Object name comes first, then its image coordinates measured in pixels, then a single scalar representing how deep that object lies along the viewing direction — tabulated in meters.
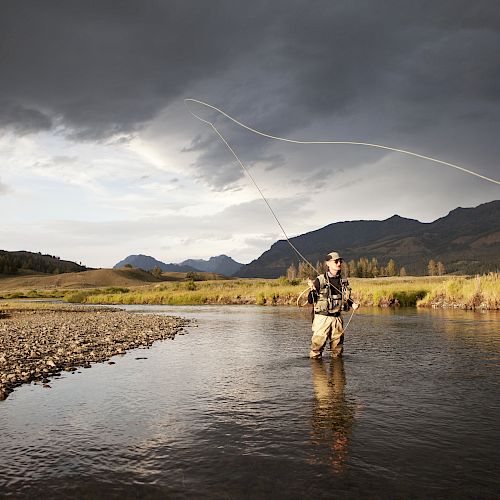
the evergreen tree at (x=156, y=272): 172.98
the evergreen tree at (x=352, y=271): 168.23
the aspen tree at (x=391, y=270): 153.62
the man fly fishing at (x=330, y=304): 13.12
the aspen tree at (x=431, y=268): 171.46
